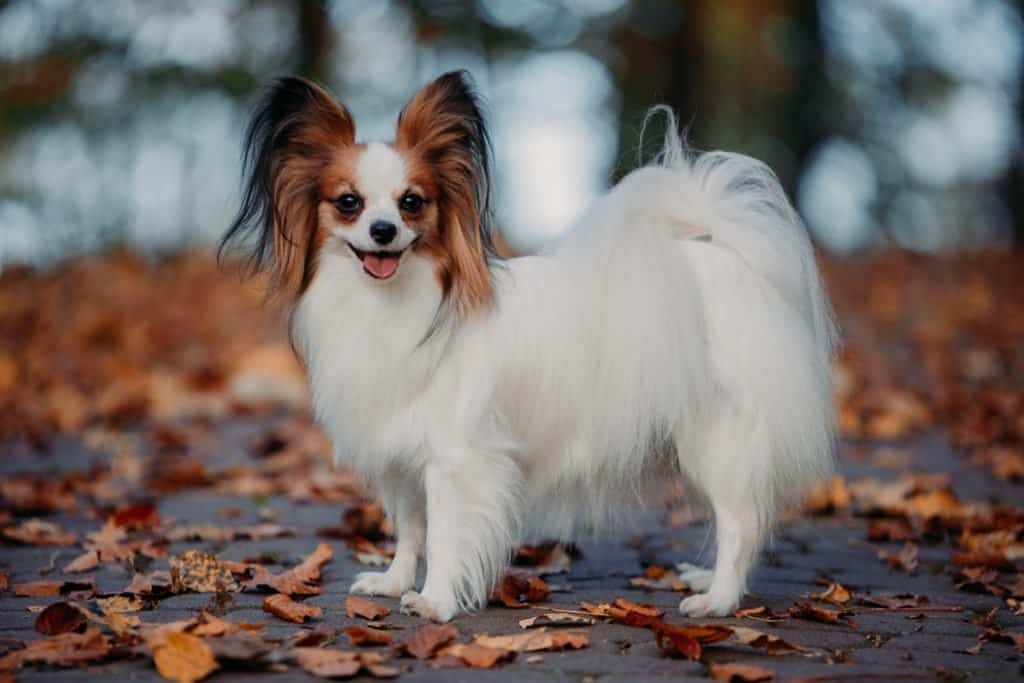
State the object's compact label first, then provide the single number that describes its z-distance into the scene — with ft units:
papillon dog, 11.58
